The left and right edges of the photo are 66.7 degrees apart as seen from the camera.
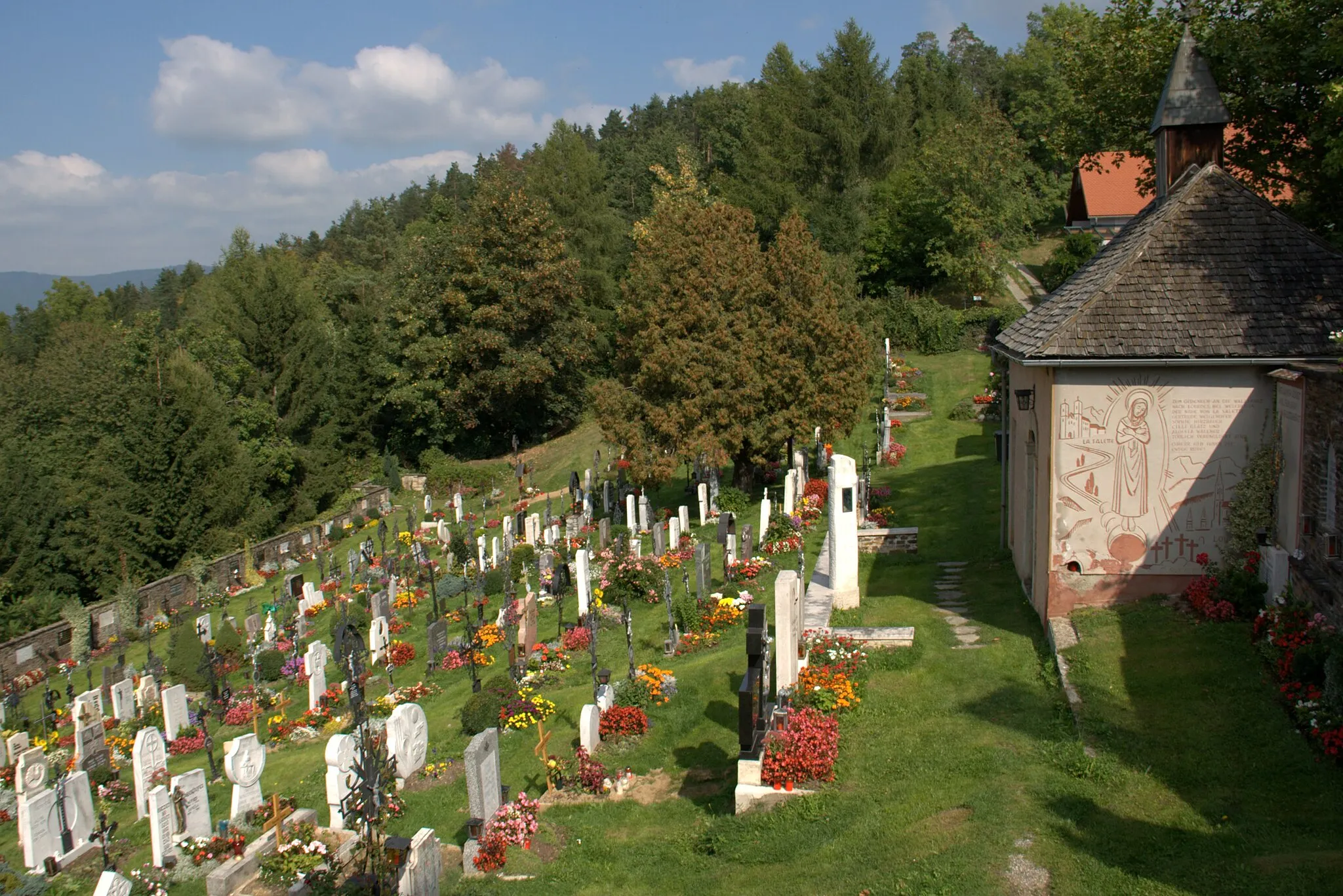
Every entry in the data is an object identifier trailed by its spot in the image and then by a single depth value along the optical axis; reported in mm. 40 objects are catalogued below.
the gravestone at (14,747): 17047
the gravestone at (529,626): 17844
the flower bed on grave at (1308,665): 9547
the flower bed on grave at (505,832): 10195
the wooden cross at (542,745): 12224
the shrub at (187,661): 20094
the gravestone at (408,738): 13055
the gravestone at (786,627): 12516
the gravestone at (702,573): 19188
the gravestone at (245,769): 12633
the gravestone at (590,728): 12891
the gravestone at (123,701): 18719
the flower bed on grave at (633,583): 19984
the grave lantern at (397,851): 8898
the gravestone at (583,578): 19344
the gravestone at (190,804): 12398
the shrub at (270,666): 19788
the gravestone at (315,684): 17719
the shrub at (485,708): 14289
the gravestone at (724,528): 22266
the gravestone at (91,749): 15547
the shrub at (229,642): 21188
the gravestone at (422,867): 8828
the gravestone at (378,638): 19703
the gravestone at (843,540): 16547
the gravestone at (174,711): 17359
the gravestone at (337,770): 12156
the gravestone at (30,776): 14617
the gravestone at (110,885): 10422
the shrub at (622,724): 13383
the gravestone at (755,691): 10938
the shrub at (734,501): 26797
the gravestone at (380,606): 21722
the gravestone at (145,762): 14219
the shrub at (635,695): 14156
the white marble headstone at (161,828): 11977
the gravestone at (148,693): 18969
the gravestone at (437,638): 18703
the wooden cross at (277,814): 11403
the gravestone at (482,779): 10625
